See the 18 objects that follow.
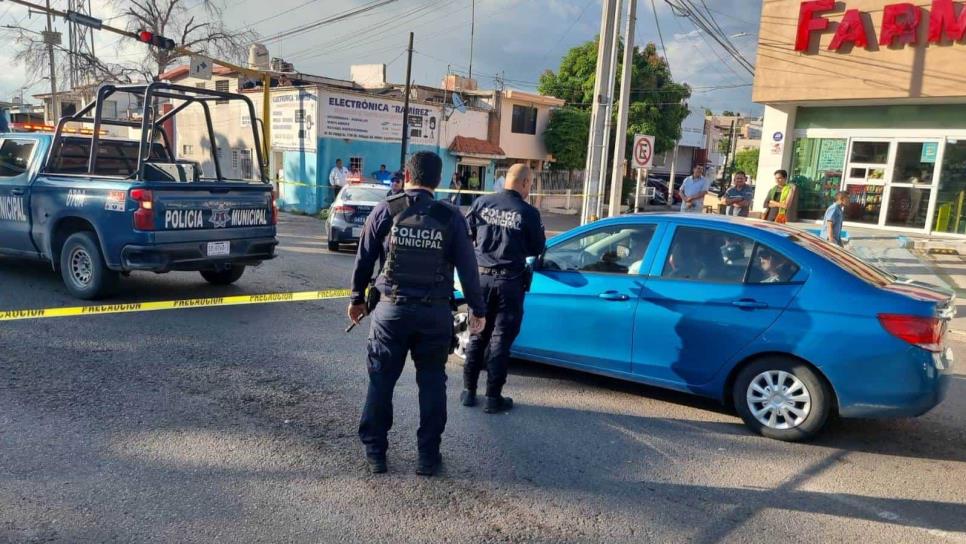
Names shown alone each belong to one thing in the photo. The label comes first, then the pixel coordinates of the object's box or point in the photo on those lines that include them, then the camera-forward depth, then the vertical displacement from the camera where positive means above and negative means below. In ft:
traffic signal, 52.80 +8.91
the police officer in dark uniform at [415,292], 12.23 -2.10
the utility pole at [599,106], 43.60 +4.99
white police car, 42.73 -2.88
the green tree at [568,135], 112.78 +8.03
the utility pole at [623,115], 46.44 +5.13
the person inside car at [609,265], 17.57 -1.96
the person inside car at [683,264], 16.46 -1.68
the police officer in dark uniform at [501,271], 15.94 -2.07
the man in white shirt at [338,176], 75.41 -0.81
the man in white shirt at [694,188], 45.06 +0.34
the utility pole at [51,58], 110.42 +15.11
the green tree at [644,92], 119.34 +16.98
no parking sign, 47.14 +2.57
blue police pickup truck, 22.97 -1.98
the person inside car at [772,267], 15.44 -1.52
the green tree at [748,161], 191.14 +10.49
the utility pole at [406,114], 78.74 +6.82
